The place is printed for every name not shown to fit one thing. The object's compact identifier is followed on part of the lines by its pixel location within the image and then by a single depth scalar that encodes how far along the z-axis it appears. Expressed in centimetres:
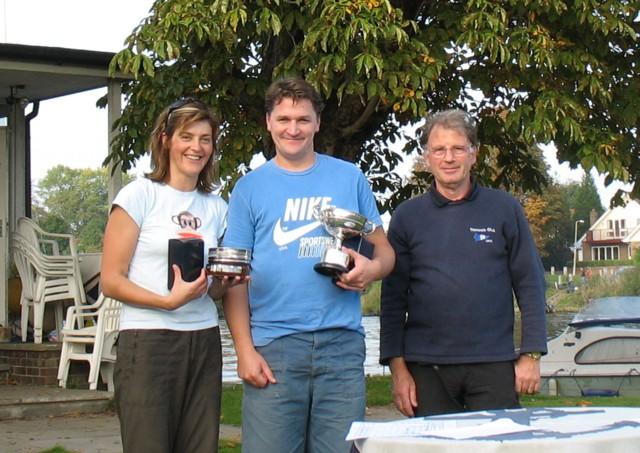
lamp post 7267
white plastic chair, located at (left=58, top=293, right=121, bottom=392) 964
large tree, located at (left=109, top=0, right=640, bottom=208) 888
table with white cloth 264
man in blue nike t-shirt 378
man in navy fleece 400
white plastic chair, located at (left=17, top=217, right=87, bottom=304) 1034
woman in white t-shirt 370
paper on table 281
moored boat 2227
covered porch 983
